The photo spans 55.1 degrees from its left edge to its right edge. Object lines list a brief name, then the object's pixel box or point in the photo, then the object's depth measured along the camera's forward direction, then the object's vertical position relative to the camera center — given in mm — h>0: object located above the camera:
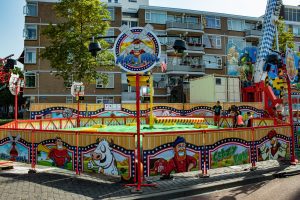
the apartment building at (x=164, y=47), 36500 +8130
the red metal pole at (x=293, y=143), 11093 -1587
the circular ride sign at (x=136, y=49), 8195 +1541
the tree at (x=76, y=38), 25141 +5824
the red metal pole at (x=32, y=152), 9617 -1646
